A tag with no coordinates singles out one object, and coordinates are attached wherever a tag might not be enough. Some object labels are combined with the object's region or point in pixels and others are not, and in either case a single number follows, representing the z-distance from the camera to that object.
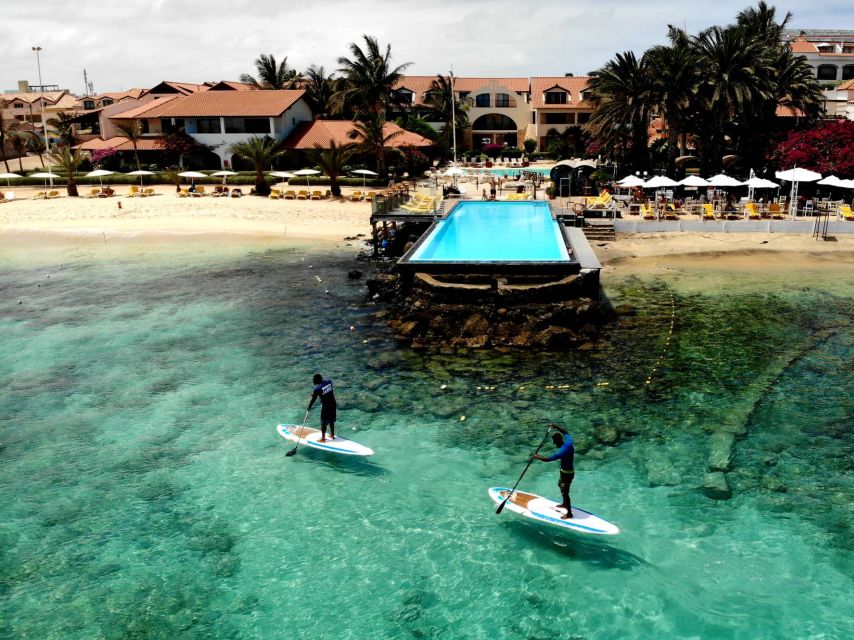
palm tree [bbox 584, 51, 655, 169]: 46.88
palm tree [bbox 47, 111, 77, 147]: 75.44
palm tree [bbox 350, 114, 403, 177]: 54.44
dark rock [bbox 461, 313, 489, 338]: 23.50
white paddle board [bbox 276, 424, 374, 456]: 15.34
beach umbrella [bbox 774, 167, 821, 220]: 38.38
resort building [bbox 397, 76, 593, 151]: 80.12
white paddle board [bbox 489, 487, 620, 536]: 12.31
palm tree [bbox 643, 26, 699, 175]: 44.22
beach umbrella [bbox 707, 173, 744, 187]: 39.09
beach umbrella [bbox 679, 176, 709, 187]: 39.37
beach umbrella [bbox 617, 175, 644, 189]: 41.19
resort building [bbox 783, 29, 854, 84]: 84.00
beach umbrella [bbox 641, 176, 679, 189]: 39.14
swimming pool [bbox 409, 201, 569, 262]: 27.61
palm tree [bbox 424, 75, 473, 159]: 76.81
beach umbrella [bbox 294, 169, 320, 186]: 50.92
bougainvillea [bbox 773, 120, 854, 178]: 39.66
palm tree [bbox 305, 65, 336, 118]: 71.75
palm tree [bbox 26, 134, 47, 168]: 78.47
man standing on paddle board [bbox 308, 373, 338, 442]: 15.18
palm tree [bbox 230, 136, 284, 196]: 50.56
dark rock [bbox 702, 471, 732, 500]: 13.88
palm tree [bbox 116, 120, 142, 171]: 60.72
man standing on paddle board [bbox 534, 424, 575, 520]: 12.36
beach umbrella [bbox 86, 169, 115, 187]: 54.25
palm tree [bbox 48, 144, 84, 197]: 53.16
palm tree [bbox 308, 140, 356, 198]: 49.97
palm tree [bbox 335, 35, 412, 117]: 60.84
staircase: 38.09
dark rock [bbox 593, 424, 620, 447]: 16.27
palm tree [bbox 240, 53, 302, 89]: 76.69
